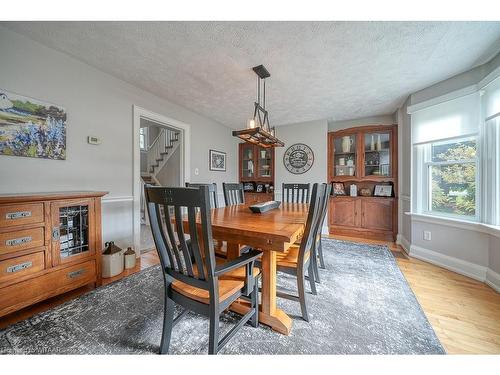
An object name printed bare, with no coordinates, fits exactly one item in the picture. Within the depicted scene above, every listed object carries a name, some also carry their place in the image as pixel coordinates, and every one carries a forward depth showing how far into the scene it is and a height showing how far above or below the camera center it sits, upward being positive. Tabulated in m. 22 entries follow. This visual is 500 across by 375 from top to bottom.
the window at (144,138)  5.93 +1.44
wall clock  4.24 +0.59
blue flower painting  1.67 +0.53
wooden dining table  1.19 -0.33
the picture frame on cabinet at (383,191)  3.68 -0.11
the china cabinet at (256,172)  4.77 +0.34
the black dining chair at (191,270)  0.92 -0.46
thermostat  2.21 +0.52
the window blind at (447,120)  2.25 +0.82
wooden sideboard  1.40 -0.48
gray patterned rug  1.21 -0.99
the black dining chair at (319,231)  1.75 -0.42
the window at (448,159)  2.28 +0.34
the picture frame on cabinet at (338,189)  4.11 -0.07
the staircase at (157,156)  4.61 +0.74
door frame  2.67 +0.26
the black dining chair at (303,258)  1.35 -0.57
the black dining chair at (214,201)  2.28 -0.19
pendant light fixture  1.99 +0.54
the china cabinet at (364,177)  3.60 +0.16
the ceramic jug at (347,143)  3.96 +0.85
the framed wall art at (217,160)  4.08 +0.54
